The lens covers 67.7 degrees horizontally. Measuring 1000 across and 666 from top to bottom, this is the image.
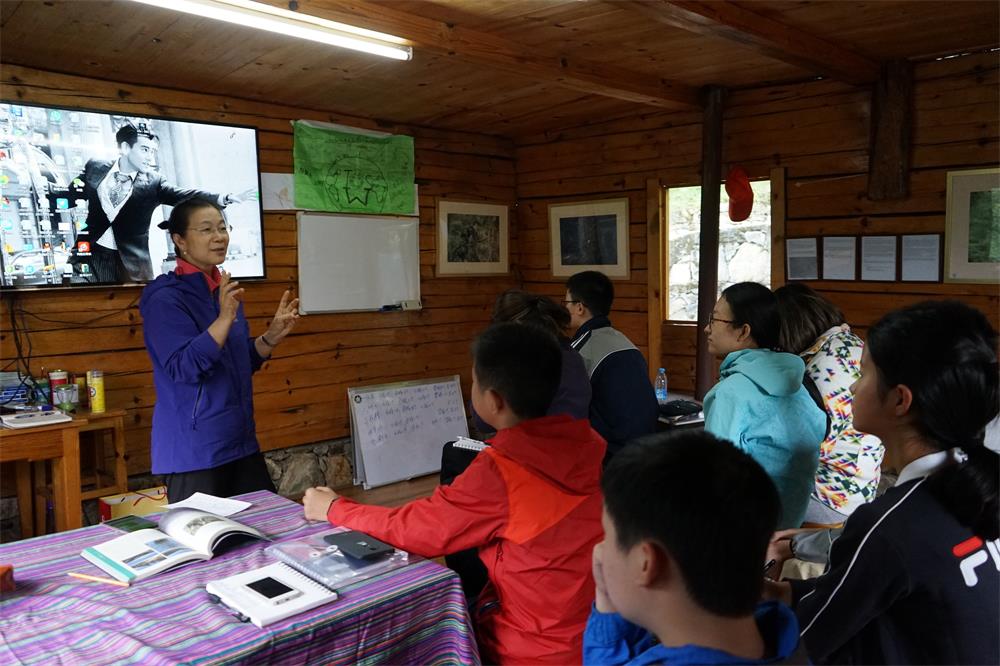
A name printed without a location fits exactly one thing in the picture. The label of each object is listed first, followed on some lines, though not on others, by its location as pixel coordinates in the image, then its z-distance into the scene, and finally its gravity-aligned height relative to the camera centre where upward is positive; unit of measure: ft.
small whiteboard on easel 16.43 -3.40
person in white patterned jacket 8.08 -1.88
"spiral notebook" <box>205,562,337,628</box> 4.57 -2.01
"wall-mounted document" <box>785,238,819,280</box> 14.57 +0.25
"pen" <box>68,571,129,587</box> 5.14 -2.05
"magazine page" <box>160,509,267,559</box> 5.57 -1.90
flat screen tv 11.83 +1.66
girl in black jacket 3.93 -1.38
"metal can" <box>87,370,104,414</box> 12.06 -1.72
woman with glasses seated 7.36 -1.47
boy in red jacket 5.38 -1.84
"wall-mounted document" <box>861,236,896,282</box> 13.55 +0.23
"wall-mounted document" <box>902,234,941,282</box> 13.04 +0.21
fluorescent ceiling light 9.17 +3.40
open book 5.32 -1.99
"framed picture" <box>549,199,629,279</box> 17.62 +0.93
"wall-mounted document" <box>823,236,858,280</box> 14.03 +0.26
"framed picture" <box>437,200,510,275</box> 18.28 +0.99
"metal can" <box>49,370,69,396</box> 11.94 -1.50
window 15.61 +0.58
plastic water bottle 14.95 -2.38
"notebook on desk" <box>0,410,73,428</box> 10.54 -1.93
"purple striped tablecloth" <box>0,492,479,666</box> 4.27 -2.08
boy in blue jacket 3.15 -1.19
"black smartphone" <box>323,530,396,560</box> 5.41 -1.97
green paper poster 15.60 +2.37
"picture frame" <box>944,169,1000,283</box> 12.41 +0.70
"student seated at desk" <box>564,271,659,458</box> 10.16 -1.56
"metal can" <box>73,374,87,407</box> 12.60 -1.73
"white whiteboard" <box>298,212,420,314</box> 15.84 +0.39
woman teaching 8.30 -0.97
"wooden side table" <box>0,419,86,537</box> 10.43 -2.42
